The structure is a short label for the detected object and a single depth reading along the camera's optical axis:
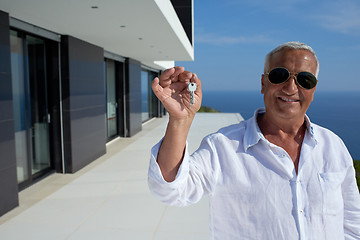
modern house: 3.90
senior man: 0.98
